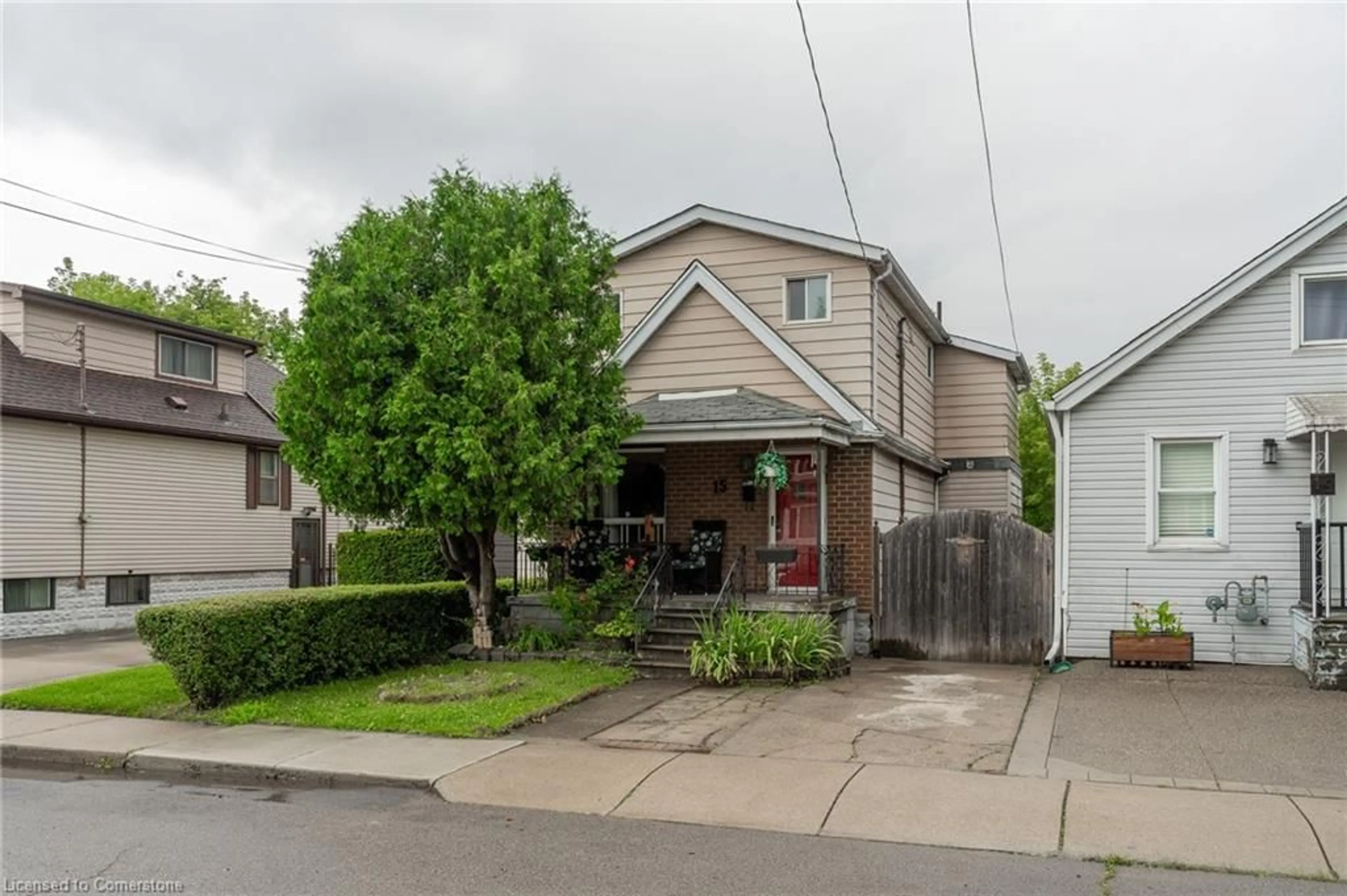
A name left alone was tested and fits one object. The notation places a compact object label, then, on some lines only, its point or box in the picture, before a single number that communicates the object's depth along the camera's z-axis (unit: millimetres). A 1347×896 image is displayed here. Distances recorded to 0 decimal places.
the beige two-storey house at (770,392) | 14547
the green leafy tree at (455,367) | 11695
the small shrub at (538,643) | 13289
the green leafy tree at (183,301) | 42250
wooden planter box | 12383
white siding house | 12555
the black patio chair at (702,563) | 15000
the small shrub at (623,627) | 12875
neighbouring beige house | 19016
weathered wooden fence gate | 13688
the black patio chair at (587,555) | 15367
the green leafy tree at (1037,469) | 26562
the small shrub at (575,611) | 13430
